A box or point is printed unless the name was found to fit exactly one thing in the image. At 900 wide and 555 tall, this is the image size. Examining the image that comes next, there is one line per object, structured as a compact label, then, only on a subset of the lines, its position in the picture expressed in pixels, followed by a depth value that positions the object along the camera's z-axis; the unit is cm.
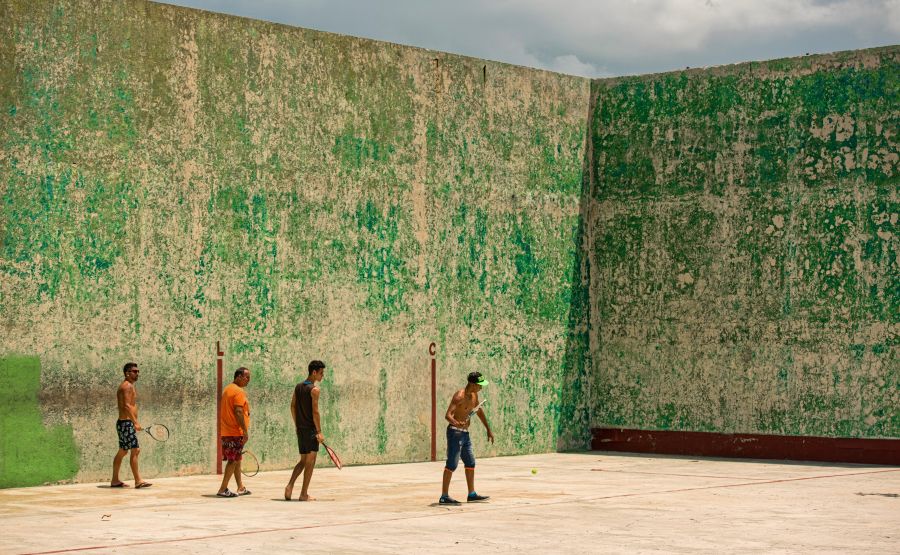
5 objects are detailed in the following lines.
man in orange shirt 1716
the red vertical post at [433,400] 2306
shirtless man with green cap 1648
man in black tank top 1683
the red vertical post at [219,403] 2028
